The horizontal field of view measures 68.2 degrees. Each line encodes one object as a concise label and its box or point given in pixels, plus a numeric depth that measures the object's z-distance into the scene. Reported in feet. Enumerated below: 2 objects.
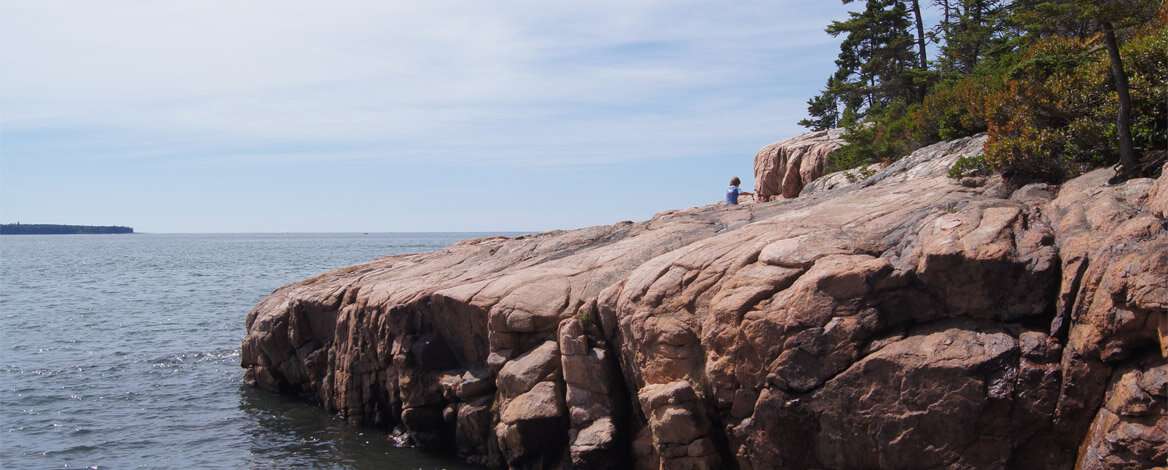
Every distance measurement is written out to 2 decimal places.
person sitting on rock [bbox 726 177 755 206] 81.82
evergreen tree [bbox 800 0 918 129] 121.60
